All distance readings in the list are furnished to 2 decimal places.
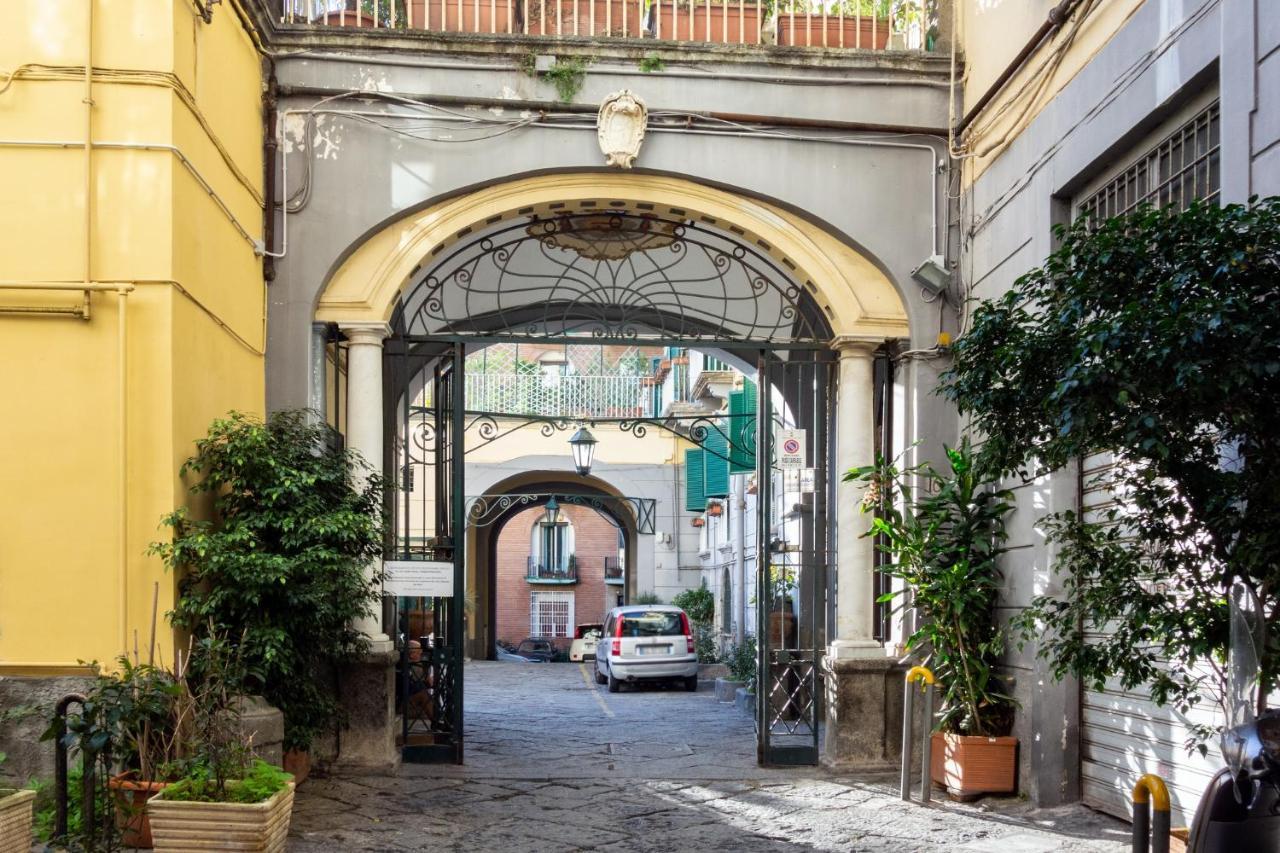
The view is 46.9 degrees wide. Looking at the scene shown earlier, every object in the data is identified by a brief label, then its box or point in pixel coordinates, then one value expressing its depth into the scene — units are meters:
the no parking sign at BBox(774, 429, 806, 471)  11.75
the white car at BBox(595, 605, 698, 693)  21.38
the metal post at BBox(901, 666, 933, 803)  9.38
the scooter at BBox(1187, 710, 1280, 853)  4.71
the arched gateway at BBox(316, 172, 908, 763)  11.07
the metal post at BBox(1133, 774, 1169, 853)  4.88
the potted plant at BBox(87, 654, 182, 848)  7.16
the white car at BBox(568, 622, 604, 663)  34.38
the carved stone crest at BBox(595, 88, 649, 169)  11.03
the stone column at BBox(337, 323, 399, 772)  10.64
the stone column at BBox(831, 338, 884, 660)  11.28
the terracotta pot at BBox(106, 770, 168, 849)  7.35
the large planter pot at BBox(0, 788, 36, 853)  6.52
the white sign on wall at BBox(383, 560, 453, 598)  10.95
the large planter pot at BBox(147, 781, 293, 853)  6.64
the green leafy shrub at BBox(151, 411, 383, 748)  8.51
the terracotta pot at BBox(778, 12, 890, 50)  11.65
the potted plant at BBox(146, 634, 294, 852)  6.65
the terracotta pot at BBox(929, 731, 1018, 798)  9.46
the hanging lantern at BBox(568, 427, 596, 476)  20.75
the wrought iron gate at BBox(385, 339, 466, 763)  11.32
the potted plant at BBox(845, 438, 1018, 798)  9.50
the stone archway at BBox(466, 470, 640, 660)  34.03
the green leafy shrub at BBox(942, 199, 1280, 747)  4.80
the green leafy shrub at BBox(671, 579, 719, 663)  24.39
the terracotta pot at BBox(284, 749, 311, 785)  9.81
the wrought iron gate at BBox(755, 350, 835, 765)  11.35
